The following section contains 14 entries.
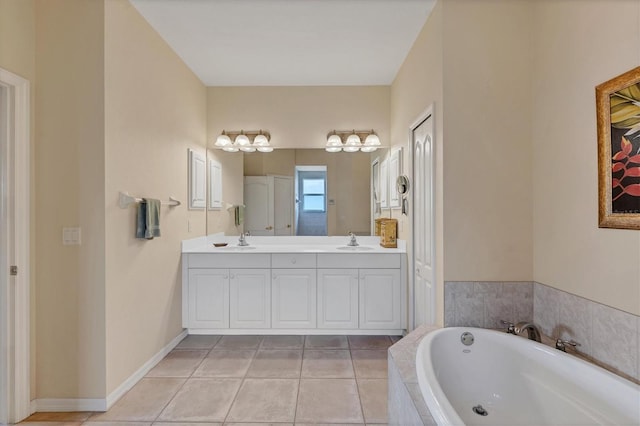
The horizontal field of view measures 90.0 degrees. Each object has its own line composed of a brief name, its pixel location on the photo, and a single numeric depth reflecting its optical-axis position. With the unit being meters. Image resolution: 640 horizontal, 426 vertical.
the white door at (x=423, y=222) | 2.31
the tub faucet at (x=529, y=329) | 1.74
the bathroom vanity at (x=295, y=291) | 3.06
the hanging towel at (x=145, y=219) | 2.28
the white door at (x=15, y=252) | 1.84
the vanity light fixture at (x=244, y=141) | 3.58
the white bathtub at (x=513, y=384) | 1.27
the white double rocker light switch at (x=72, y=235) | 1.98
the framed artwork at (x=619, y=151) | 1.38
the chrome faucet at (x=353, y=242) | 3.56
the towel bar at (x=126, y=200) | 2.12
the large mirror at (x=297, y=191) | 3.66
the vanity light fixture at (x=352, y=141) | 3.56
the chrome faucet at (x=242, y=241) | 3.60
